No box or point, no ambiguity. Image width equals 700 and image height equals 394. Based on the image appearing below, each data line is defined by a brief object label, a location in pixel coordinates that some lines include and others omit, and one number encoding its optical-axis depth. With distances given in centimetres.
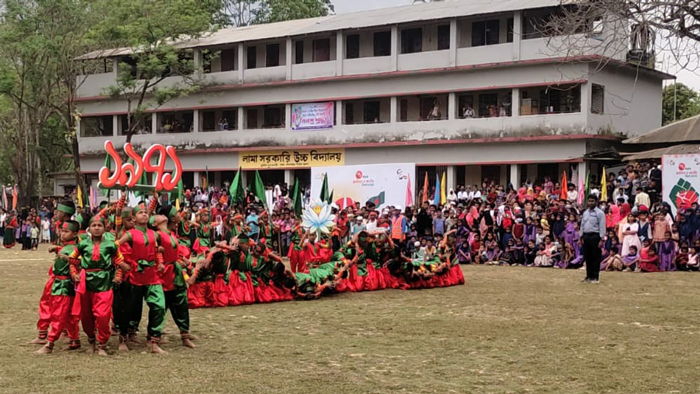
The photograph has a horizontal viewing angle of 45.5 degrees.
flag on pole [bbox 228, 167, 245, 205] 2352
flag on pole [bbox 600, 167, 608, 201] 2416
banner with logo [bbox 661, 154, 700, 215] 2066
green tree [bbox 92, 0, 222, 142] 3975
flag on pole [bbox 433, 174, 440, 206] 2856
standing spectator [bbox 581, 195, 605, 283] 1633
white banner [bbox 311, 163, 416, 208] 2503
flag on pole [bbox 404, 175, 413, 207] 2486
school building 3281
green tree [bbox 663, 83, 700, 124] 4256
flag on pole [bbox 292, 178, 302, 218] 2383
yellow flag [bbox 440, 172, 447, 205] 2893
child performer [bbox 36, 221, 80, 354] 868
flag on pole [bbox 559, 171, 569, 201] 2612
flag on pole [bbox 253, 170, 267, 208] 2194
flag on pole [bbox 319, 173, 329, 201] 2417
